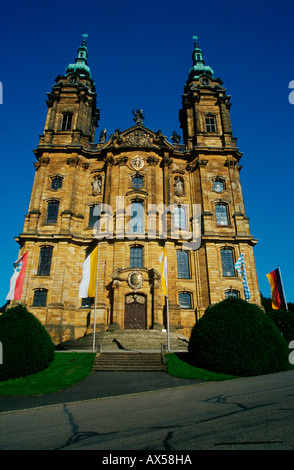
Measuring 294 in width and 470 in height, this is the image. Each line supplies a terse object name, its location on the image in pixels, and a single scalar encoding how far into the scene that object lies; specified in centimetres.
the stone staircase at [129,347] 1503
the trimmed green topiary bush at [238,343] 1293
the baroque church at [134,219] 2639
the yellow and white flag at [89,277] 1992
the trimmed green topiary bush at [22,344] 1241
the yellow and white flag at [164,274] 1959
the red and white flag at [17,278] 2177
